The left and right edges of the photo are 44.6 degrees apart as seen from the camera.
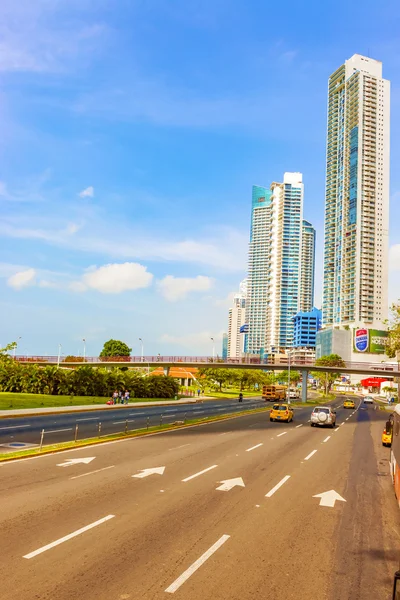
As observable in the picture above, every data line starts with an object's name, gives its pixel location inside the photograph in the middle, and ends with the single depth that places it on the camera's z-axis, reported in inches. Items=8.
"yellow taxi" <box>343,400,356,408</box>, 3339.1
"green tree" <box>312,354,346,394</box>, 5994.1
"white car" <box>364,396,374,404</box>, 4528.3
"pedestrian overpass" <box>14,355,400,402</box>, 3435.0
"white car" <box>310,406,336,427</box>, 1654.8
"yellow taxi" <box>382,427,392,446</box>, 1177.4
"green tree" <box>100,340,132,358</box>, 6269.7
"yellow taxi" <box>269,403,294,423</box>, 1793.8
